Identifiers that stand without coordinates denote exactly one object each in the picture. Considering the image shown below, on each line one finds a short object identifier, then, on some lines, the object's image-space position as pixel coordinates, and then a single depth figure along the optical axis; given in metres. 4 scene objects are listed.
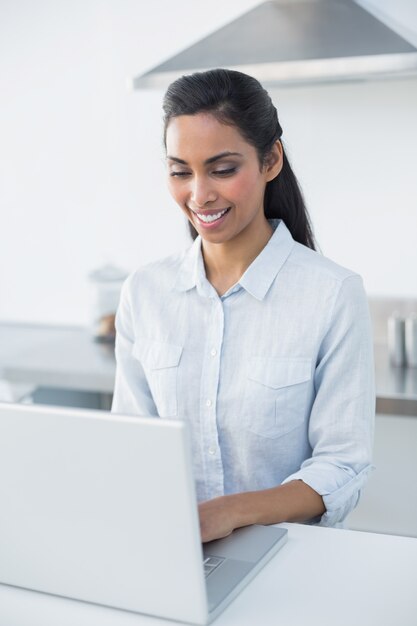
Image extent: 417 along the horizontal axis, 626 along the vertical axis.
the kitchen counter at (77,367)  2.83
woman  2.13
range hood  2.84
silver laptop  1.69
